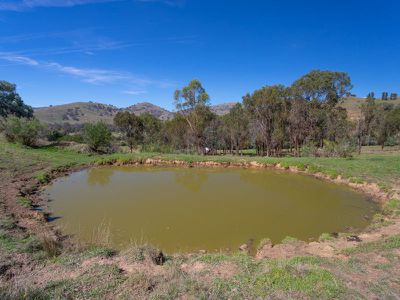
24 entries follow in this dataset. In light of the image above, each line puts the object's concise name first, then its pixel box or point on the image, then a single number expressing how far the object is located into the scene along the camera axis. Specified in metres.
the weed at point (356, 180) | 12.95
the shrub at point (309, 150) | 23.02
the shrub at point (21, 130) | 22.83
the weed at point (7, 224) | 6.50
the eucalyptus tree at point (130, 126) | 35.07
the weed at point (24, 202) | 9.27
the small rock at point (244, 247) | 6.74
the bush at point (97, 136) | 26.20
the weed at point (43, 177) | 13.60
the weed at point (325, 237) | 6.93
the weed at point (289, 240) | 6.70
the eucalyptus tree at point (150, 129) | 37.53
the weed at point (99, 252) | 4.92
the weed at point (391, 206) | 8.78
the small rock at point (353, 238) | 6.59
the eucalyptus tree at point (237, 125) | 30.70
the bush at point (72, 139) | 30.08
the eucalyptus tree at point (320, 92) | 25.44
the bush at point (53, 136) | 28.84
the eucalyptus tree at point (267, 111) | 25.65
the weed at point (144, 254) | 4.79
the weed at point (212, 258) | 4.84
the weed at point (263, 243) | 6.64
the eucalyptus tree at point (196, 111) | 27.62
